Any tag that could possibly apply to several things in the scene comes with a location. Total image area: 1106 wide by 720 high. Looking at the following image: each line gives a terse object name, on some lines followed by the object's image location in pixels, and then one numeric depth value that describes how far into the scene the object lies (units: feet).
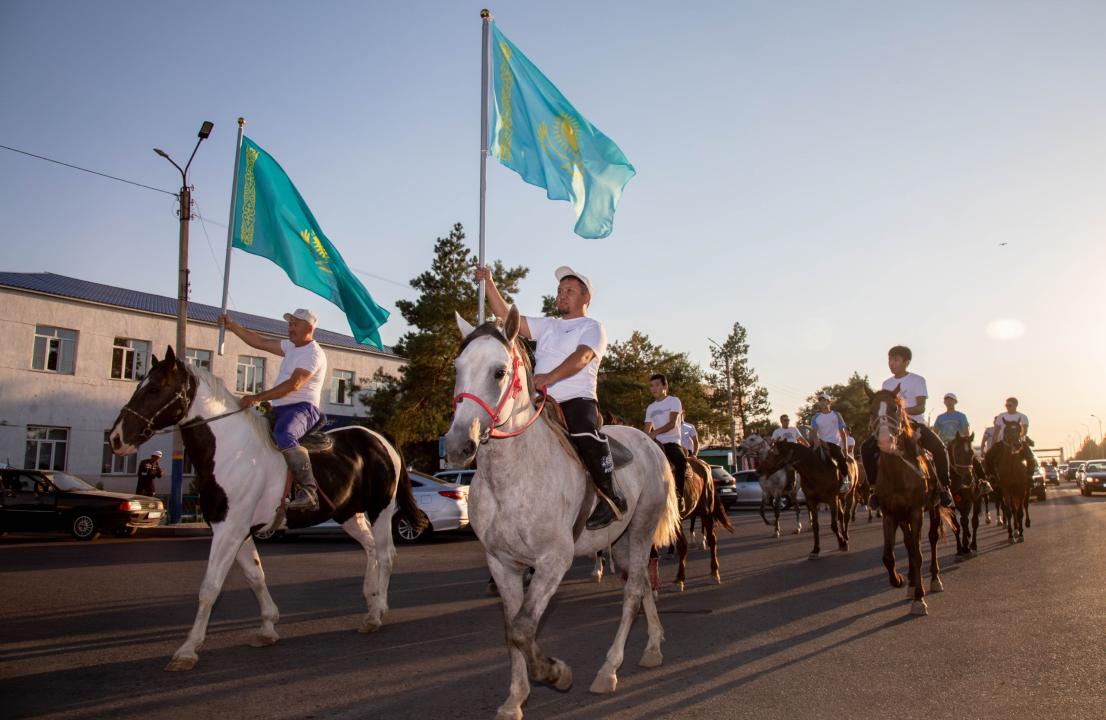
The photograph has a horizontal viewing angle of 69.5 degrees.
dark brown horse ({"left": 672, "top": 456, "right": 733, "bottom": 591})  33.45
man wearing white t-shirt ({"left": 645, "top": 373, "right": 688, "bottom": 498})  32.24
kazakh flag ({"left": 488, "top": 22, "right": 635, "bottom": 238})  28.09
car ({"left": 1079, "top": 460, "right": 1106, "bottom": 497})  131.03
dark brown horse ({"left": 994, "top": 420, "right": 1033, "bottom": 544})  53.62
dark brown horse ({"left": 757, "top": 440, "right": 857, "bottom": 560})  48.65
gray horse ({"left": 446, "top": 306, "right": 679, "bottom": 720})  14.15
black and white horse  21.17
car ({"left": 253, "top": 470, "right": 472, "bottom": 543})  57.62
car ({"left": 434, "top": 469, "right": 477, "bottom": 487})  67.92
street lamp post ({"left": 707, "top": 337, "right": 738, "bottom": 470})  231.50
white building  103.91
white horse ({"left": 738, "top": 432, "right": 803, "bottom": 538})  60.85
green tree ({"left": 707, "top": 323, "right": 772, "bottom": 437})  246.27
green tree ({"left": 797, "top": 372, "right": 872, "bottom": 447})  293.64
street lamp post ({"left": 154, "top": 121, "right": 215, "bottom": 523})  69.00
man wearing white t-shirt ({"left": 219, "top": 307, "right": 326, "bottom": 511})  23.84
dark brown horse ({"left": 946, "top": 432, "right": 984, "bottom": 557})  43.57
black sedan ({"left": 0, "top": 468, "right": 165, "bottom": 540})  61.31
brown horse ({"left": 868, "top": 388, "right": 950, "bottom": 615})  28.43
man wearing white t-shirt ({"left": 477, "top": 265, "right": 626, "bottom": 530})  16.98
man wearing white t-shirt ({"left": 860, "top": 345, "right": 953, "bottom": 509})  31.50
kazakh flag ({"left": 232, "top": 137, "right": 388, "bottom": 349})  30.91
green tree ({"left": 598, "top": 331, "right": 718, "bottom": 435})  160.56
